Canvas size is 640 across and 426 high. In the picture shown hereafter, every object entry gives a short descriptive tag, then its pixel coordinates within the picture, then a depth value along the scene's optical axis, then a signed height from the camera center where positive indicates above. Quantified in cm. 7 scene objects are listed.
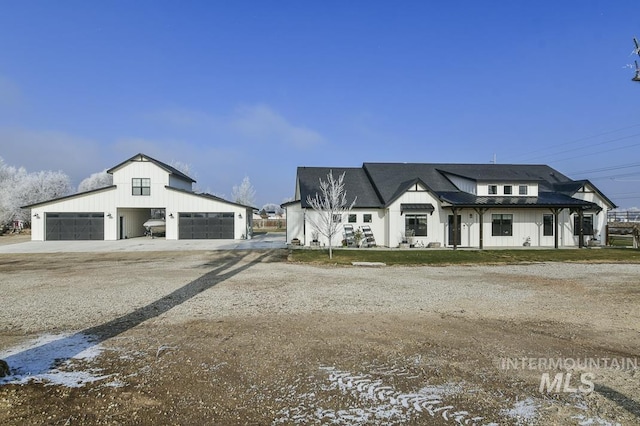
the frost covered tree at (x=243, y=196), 7112 +466
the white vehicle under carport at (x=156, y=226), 3525 -49
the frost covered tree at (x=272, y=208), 11149 +378
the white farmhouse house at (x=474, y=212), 2550 +44
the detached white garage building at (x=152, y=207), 3173 +126
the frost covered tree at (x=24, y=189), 4700 +469
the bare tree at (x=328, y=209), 2111 +66
